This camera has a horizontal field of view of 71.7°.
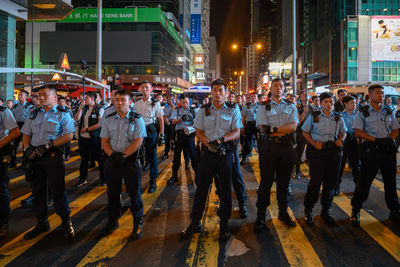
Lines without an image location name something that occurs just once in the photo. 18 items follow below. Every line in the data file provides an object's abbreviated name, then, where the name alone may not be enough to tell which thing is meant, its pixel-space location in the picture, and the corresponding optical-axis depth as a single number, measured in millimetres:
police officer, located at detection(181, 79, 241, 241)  3812
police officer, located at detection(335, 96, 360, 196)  5973
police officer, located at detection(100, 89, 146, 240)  3875
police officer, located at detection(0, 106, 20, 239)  3947
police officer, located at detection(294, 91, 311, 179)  7273
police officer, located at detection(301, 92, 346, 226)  4305
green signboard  48750
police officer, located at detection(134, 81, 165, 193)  6262
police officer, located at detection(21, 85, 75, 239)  3756
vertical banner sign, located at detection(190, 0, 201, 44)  87125
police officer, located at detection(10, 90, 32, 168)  8825
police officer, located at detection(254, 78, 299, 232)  4094
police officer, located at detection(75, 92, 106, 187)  6441
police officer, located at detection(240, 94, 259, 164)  9391
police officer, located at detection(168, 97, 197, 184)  6866
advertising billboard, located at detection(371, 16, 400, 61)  44031
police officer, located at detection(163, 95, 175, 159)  10448
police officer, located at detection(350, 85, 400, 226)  4254
